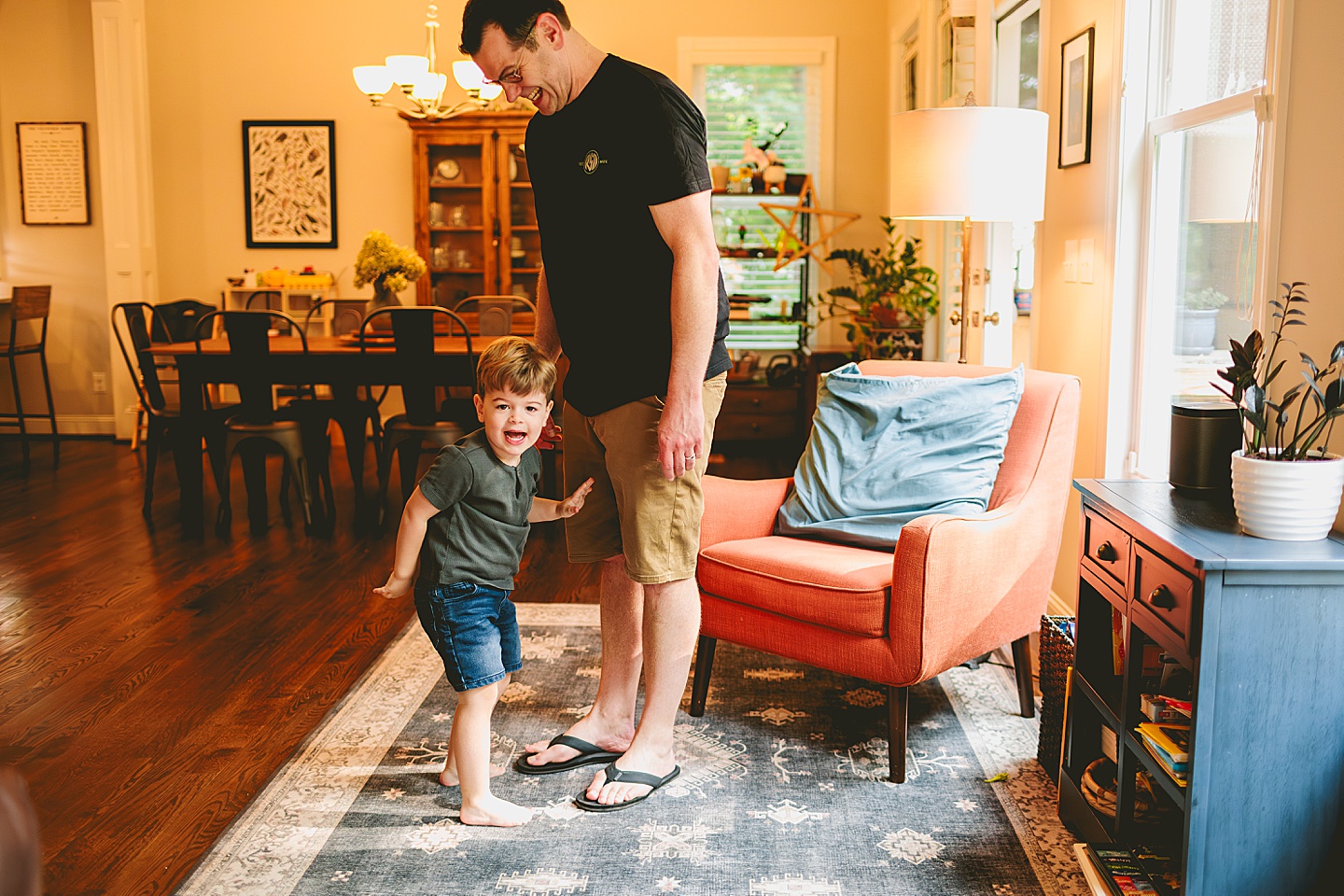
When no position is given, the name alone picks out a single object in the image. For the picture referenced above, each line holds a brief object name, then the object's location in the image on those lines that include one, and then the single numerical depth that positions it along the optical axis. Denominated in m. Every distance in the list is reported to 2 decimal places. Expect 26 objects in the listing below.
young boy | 2.04
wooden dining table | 4.50
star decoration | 6.35
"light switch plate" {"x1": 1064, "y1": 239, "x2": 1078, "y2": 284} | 3.01
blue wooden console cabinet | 1.50
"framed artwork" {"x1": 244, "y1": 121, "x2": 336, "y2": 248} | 6.78
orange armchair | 2.21
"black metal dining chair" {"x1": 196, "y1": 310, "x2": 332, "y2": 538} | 4.38
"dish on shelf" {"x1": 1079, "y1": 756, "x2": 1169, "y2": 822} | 1.88
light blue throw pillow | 2.59
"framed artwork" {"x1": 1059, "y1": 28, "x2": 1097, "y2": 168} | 2.91
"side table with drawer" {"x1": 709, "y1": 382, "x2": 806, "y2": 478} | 6.28
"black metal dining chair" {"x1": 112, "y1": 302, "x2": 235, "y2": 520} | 4.57
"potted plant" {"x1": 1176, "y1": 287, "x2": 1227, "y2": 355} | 2.35
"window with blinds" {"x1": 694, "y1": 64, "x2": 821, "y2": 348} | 6.60
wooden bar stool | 5.85
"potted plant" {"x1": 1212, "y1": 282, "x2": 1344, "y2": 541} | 1.57
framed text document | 6.75
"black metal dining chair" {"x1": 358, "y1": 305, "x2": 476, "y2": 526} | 4.29
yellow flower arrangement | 4.96
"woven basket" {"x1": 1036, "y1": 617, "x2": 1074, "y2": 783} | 2.28
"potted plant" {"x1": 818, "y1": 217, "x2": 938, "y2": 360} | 5.14
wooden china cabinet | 6.52
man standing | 1.98
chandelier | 5.02
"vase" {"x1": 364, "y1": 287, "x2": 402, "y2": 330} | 5.04
